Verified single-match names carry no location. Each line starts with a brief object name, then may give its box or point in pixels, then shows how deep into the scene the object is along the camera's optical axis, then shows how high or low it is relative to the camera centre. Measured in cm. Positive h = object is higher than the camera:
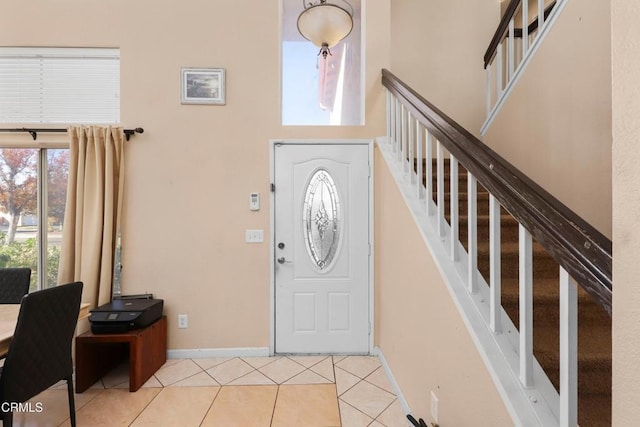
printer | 229 -80
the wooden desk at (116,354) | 228 -114
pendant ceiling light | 208 +136
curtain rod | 268 +75
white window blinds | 277 +121
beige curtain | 258 +1
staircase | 118 -54
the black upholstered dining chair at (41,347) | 152 -73
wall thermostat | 278 +12
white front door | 278 -35
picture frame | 276 +119
